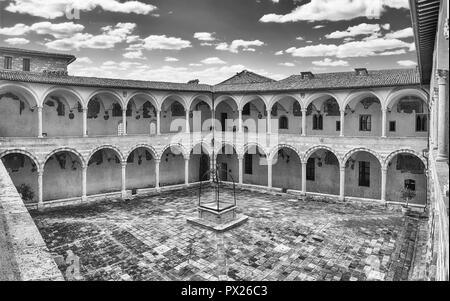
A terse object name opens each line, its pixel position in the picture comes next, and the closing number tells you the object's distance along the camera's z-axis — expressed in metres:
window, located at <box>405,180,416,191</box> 23.23
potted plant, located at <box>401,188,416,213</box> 21.06
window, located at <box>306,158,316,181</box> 27.43
